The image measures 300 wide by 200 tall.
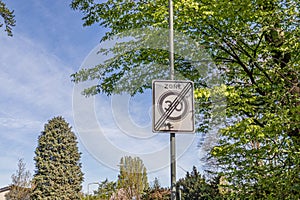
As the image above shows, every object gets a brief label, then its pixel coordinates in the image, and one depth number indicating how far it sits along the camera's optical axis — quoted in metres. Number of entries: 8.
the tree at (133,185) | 22.67
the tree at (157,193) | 17.67
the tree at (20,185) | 21.56
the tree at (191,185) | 15.19
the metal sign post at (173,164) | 3.64
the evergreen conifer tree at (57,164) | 31.33
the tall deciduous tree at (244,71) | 5.70
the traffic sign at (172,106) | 3.50
